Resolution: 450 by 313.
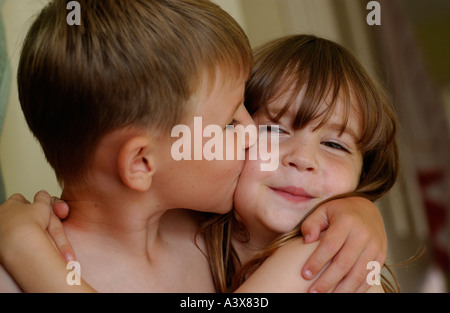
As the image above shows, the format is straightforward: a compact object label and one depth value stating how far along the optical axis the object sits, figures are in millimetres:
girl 959
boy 769
